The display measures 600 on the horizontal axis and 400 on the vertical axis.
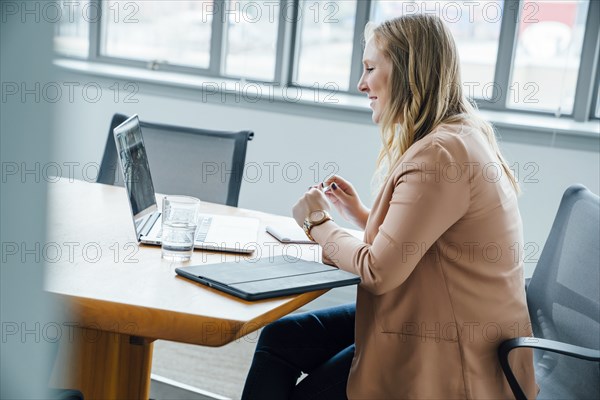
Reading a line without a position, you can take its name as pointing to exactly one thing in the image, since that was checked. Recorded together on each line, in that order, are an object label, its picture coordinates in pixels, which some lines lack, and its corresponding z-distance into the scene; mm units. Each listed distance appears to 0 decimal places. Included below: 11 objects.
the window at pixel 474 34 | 3264
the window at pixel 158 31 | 3773
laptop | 1618
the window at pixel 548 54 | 3111
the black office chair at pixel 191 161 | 2244
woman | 1391
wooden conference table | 1225
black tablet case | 1328
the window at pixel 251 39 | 3598
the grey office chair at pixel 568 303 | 1506
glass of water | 1526
